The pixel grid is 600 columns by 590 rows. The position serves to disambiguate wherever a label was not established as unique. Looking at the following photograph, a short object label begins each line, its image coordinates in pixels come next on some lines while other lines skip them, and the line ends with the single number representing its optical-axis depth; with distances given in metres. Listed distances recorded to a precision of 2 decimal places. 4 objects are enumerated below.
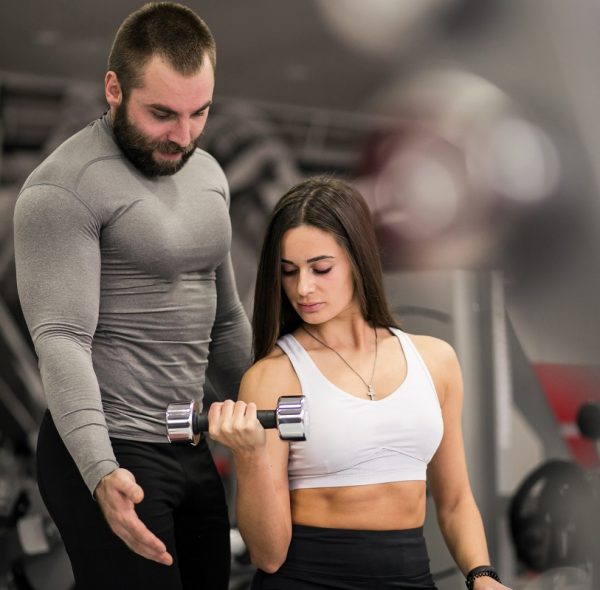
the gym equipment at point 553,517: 3.81
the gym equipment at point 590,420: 3.85
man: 2.17
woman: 2.23
